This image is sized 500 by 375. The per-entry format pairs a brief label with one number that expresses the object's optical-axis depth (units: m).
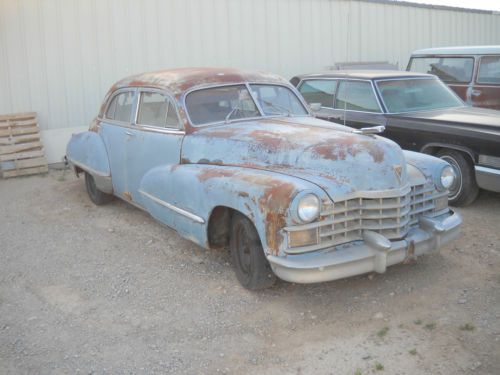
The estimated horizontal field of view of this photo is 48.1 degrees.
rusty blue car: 3.81
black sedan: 6.00
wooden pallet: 8.66
